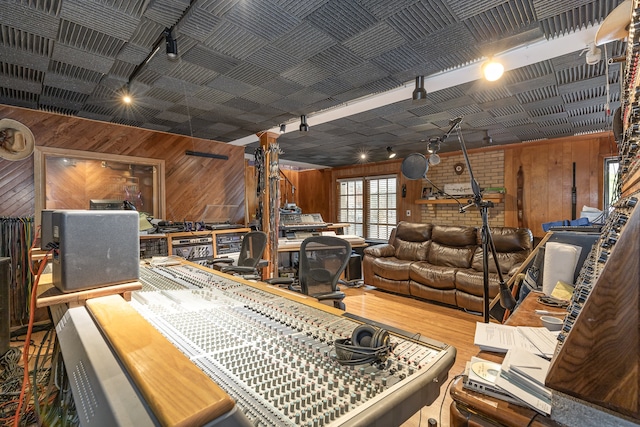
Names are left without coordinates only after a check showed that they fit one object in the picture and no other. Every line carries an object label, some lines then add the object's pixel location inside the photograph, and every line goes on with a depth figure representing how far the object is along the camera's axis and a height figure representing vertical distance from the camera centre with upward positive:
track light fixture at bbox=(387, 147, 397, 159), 6.27 +1.28
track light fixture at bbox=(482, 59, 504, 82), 2.59 +1.26
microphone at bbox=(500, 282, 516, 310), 1.67 -0.51
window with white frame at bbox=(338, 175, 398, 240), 7.71 +0.13
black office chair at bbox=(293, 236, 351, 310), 2.45 -0.45
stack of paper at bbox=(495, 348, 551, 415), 0.73 -0.46
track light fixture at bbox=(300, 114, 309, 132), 4.38 +1.29
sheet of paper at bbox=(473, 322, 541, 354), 1.04 -0.49
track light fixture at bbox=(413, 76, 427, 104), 2.97 +1.21
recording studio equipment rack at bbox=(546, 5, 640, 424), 0.46 -0.23
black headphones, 0.78 -0.38
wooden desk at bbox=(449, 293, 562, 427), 0.70 -0.52
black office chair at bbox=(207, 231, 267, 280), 3.06 -0.47
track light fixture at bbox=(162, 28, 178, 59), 2.26 +1.28
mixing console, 0.61 -0.41
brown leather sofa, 3.89 -0.83
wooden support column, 5.02 +0.40
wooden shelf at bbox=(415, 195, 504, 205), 5.96 +0.20
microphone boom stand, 1.91 -0.13
